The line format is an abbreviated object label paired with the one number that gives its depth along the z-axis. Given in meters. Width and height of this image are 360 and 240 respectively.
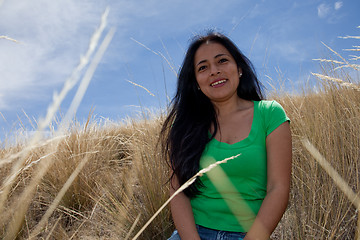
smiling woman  1.56
